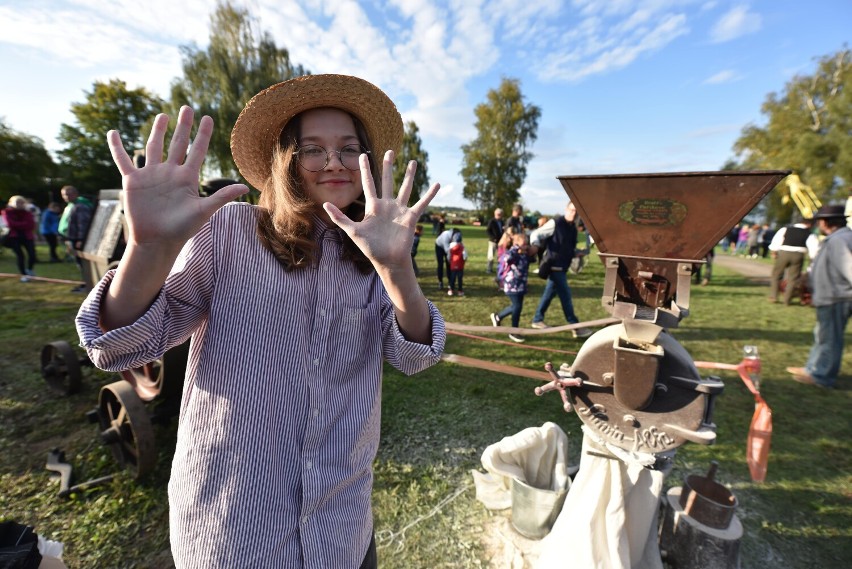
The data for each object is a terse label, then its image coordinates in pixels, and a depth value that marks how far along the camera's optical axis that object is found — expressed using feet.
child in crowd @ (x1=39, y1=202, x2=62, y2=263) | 38.14
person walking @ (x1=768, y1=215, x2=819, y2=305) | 26.81
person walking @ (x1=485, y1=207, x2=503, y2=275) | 33.55
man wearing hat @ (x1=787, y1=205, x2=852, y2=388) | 14.03
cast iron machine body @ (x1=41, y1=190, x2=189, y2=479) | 9.02
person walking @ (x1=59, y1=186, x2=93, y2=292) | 26.18
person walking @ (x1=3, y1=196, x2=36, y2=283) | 28.55
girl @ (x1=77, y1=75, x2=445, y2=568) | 2.76
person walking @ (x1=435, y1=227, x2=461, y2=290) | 28.26
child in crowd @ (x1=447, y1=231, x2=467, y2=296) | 27.74
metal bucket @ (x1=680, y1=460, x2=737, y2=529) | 6.51
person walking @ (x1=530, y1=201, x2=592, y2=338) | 19.58
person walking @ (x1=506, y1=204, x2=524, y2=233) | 32.55
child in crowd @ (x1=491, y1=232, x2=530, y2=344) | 19.17
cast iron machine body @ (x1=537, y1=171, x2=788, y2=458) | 5.61
